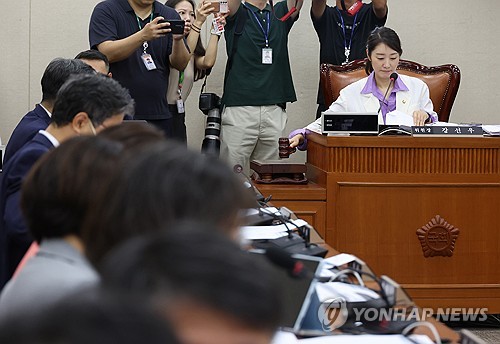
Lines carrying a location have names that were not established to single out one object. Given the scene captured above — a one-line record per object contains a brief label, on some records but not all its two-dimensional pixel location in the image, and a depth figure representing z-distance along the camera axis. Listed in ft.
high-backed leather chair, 28.29
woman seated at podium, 25.76
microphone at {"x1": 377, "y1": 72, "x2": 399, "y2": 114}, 25.93
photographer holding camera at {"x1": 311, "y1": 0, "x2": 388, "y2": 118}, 31.63
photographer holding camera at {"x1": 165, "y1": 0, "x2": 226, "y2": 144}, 28.22
